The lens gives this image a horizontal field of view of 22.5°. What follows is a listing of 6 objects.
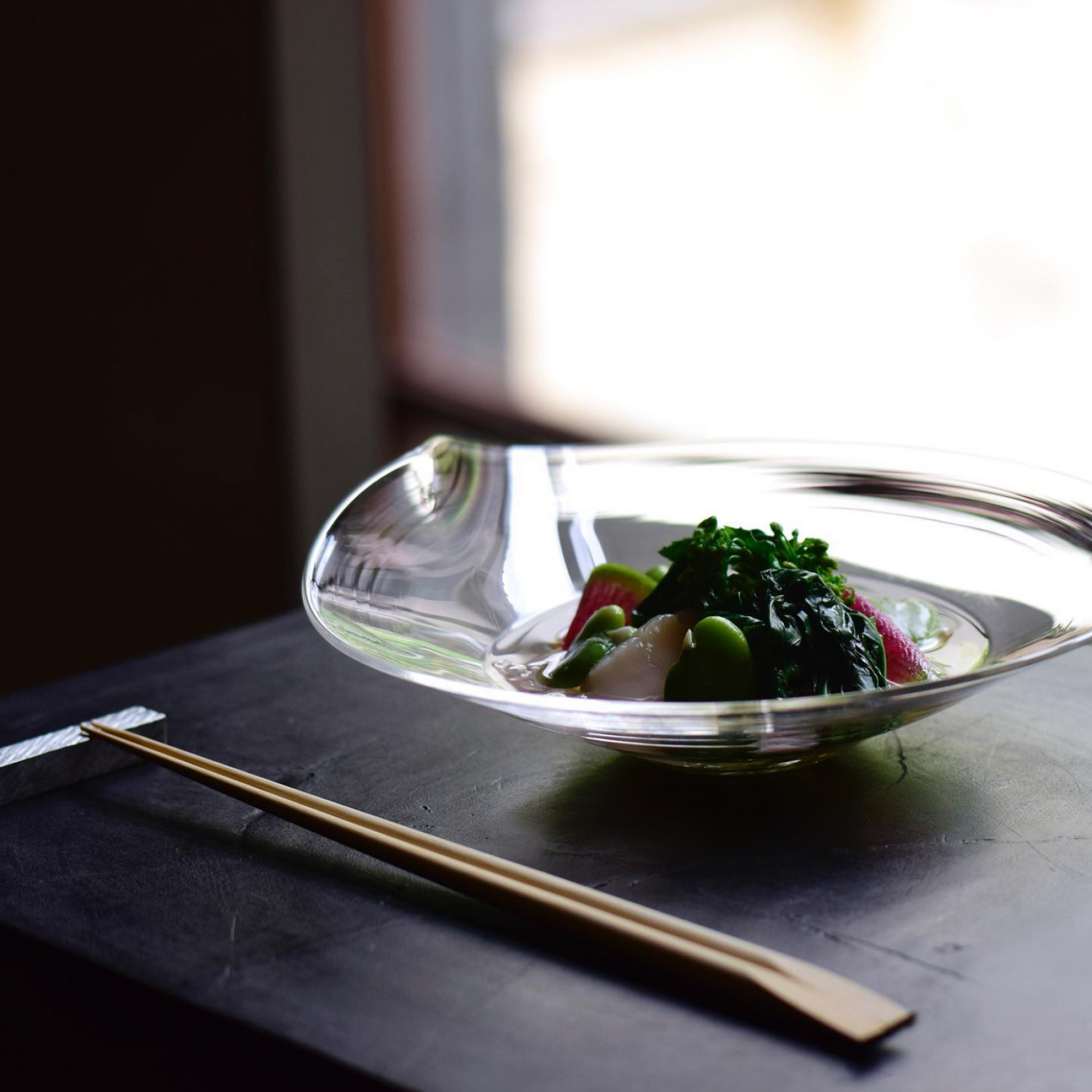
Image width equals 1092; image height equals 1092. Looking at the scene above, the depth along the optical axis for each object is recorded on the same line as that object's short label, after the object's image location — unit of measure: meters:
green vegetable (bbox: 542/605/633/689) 0.69
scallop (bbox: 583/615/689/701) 0.67
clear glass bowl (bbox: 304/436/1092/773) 0.69
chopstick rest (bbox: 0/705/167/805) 0.67
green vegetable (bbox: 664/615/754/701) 0.64
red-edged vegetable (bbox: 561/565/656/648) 0.72
